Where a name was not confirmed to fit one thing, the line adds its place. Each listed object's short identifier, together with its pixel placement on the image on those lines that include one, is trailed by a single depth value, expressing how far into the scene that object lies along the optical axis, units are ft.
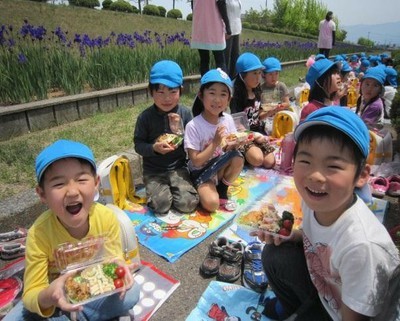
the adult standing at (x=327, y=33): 30.48
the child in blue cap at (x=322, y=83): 10.45
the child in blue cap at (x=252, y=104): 11.09
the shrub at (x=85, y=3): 59.93
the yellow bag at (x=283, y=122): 13.05
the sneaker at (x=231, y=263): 6.16
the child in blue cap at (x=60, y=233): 4.23
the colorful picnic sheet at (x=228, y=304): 5.41
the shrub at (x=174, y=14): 78.84
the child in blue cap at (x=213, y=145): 8.40
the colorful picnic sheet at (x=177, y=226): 7.23
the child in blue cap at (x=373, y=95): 12.73
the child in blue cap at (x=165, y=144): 8.30
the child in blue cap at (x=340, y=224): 3.57
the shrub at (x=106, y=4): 67.51
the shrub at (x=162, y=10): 76.39
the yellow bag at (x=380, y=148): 10.69
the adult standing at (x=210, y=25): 14.08
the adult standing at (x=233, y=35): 14.35
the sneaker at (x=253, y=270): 5.88
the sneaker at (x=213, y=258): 6.34
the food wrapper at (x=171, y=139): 8.33
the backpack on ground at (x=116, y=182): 7.95
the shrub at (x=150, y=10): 72.80
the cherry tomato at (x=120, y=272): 4.42
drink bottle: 10.73
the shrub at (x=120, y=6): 67.21
